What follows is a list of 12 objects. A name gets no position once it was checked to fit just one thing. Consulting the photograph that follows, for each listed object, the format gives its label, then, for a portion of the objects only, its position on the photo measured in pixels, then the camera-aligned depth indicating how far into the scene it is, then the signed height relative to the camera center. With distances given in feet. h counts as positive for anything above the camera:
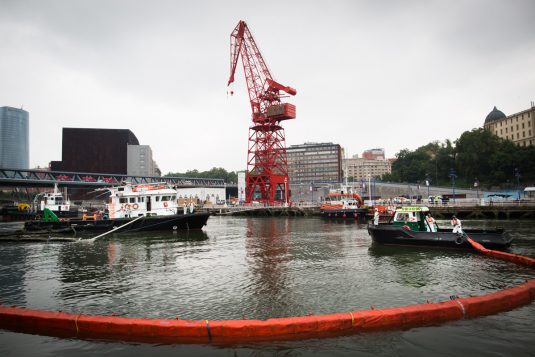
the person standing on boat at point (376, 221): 90.79 -9.01
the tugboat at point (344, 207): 188.65 -11.01
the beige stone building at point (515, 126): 367.93 +70.67
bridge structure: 305.73 +13.57
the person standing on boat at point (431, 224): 81.41 -8.88
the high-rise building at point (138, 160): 434.71 +42.16
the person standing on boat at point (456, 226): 75.17 -8.83
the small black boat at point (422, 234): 73.05 -10.83
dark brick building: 396.57 +50.89
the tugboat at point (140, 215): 130.93 -9.06
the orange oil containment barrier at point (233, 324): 26.91 -11.15
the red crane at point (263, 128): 270.26 +50.43
